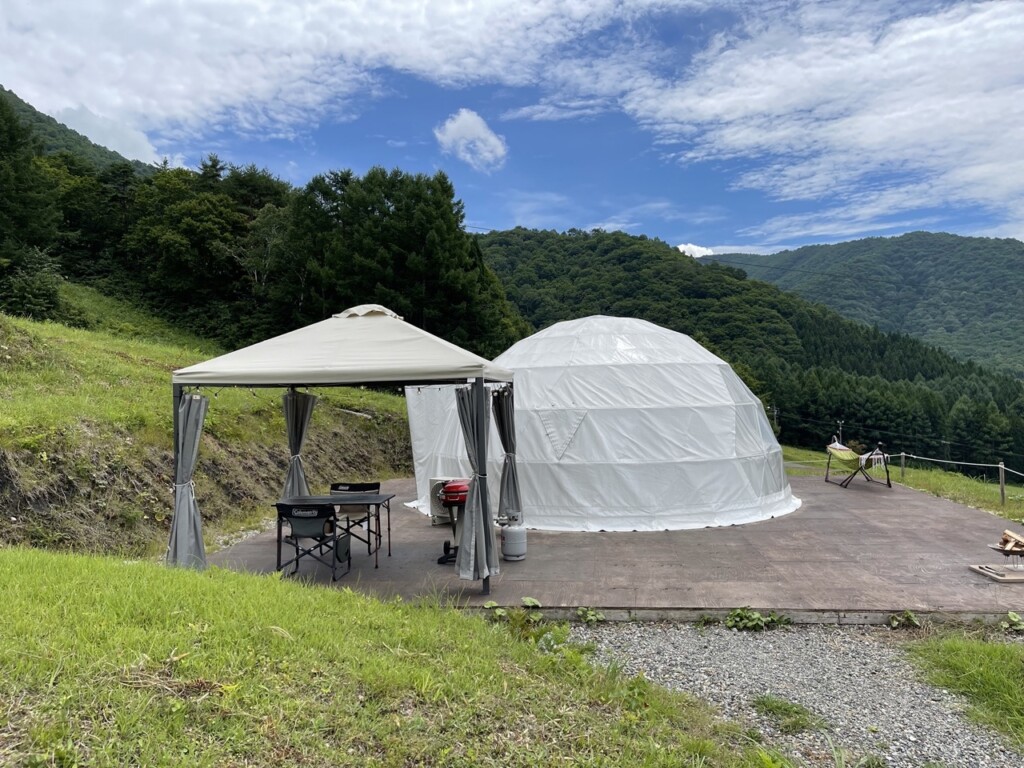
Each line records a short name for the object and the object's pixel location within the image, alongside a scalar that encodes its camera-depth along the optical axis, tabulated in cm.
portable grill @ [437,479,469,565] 680
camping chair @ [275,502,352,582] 561
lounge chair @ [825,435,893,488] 1105
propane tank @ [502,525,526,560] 672
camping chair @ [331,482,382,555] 754
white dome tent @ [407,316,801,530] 842
